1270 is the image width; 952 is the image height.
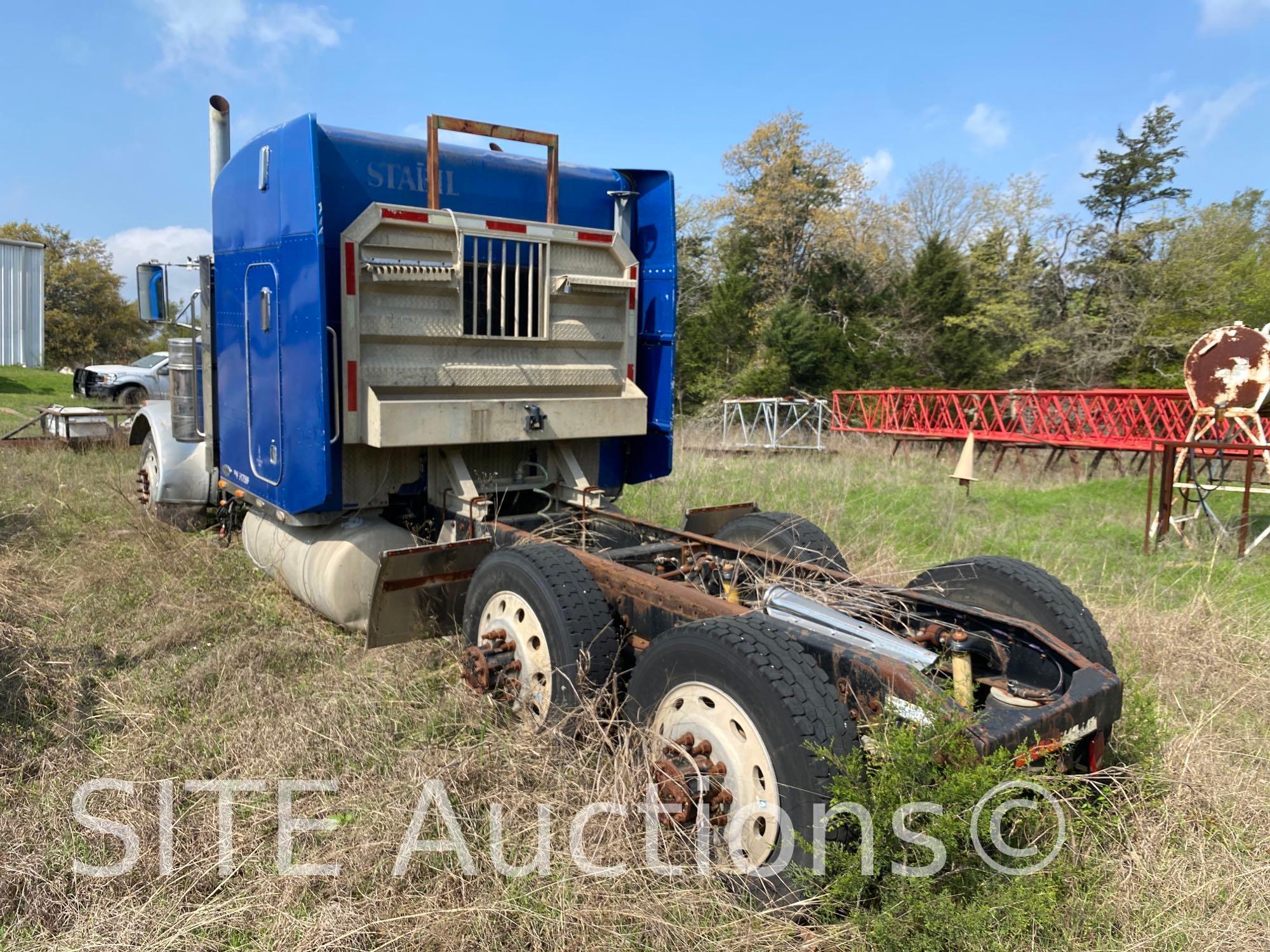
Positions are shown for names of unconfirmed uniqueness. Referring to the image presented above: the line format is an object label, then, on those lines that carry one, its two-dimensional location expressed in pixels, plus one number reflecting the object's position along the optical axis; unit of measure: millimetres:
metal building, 29703
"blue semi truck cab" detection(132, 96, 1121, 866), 2652
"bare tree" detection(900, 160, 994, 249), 33750
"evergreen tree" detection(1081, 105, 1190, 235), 28781
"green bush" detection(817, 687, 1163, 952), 2242
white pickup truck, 21359
